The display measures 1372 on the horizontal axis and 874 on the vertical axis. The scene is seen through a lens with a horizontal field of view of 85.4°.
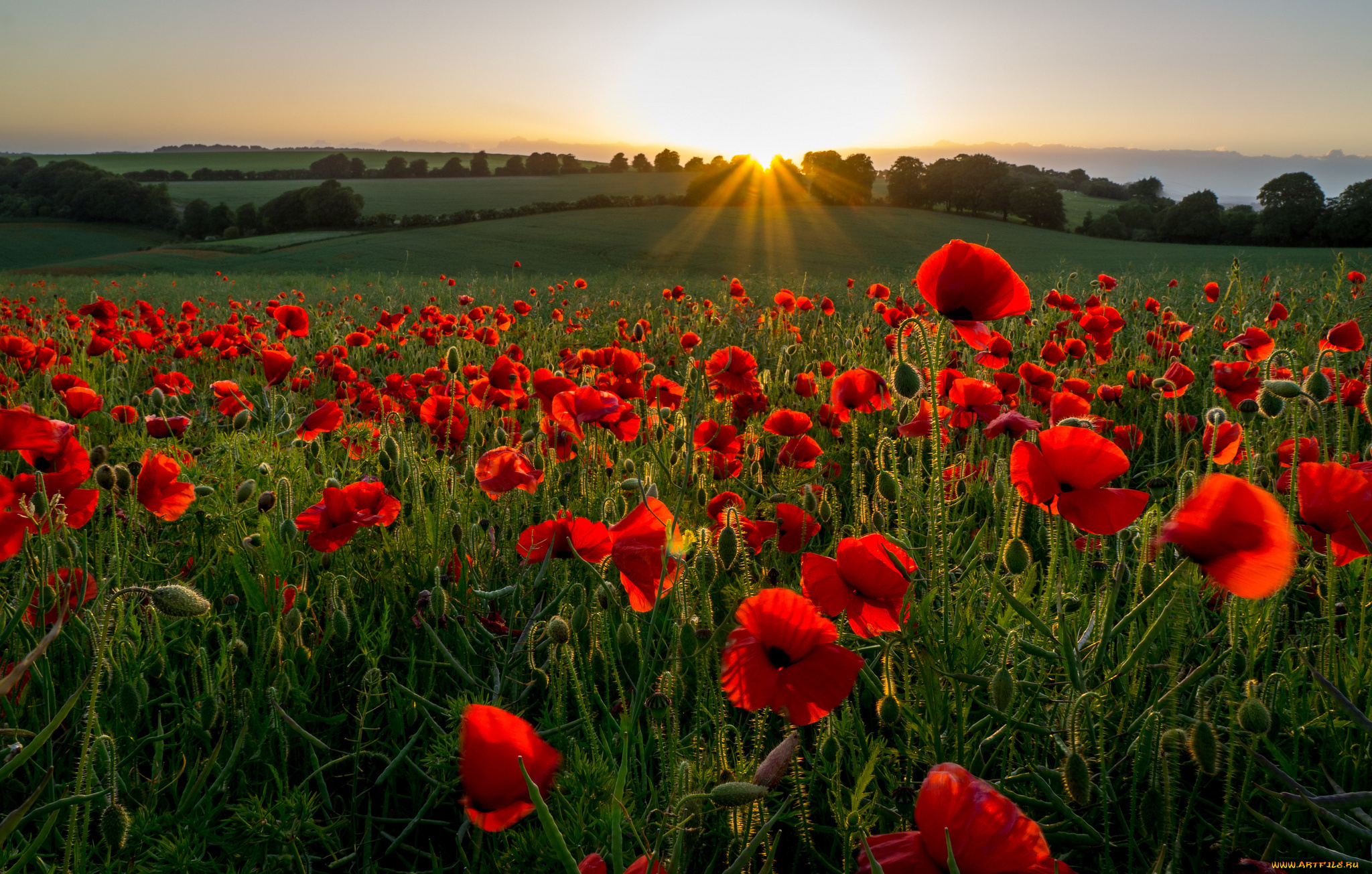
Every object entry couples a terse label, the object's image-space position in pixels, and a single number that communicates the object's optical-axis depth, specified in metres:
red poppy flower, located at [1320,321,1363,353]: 2.23
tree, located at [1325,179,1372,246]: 31.81
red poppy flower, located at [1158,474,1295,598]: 0.88
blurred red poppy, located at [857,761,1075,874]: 0.73
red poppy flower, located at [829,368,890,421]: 2.12
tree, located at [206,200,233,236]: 48.91
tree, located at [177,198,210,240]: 48.91
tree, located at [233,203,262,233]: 48.91
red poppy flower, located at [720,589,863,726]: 0.98
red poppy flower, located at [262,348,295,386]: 2.59
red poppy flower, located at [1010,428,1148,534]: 1.13
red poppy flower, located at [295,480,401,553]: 1.63
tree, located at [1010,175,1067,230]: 47.00
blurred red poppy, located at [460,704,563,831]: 0.84
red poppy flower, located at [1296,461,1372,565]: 1.11
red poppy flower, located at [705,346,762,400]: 2.61
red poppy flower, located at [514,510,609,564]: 1.52
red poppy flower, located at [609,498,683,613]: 1.31
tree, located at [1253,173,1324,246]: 34.97
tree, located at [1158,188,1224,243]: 40.00
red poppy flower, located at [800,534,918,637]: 1.16
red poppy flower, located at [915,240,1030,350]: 1.25
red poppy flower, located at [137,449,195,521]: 1.77
